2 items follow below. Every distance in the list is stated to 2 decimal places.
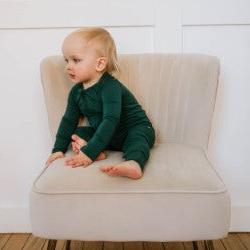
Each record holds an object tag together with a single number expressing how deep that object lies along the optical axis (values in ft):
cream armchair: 3.09
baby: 3.69
